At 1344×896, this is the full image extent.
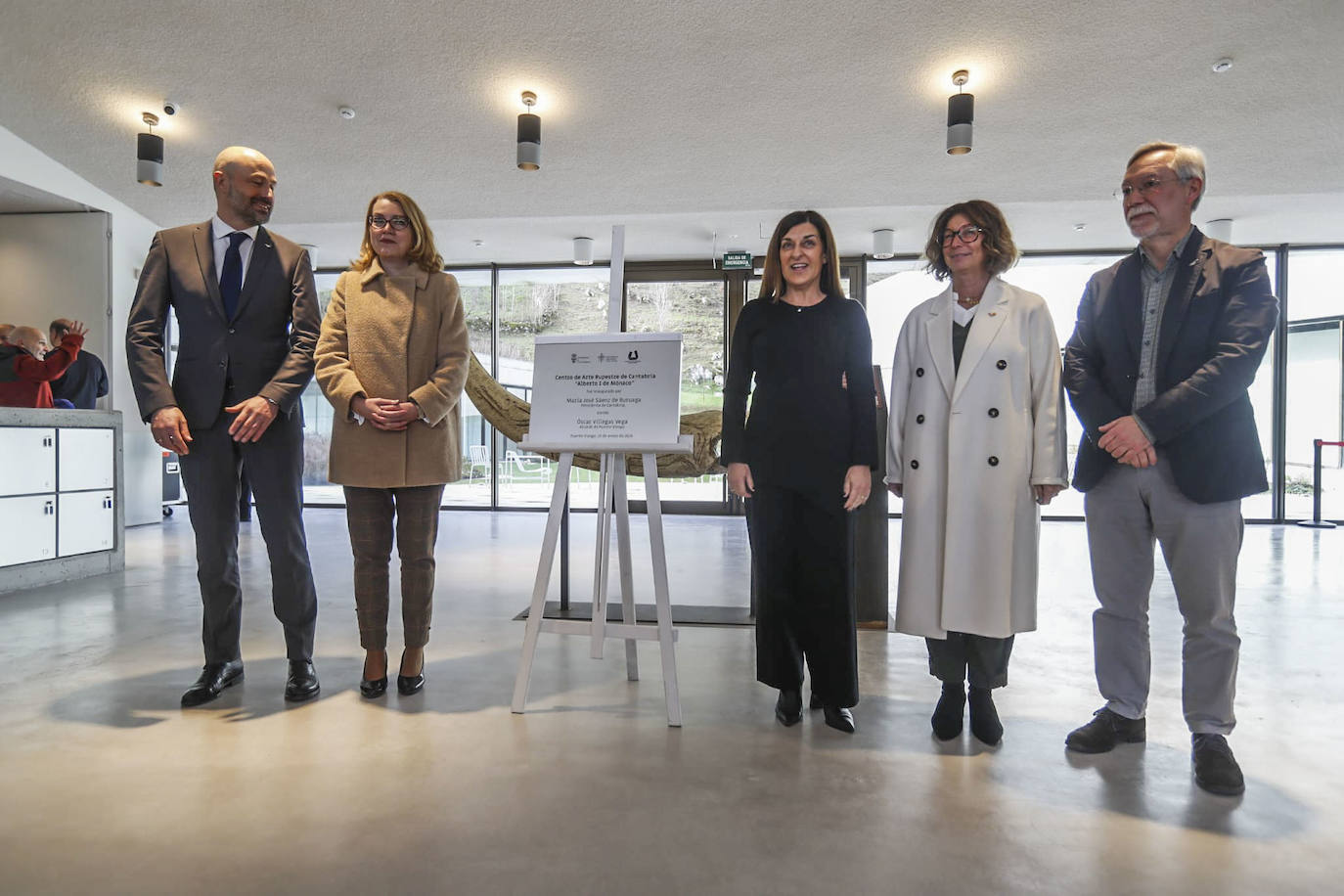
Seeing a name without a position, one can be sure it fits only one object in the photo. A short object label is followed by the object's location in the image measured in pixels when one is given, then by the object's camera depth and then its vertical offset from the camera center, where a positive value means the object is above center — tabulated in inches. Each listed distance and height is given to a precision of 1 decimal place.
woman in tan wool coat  93.5 +4.5
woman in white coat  79.4 -1.6
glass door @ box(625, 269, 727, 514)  352.8 +55.0
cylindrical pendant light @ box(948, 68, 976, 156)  181.3 +78.8
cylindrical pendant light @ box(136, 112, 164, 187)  207.9 +75.9
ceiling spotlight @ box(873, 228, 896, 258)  297.3 +79.7
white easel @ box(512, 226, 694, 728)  88.9 -15.0
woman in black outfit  83.8 -1.4
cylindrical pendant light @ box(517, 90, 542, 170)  197.2 +78.3
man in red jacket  188.7 +15.0
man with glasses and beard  73.1 +1.3
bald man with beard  92.3 +7.1
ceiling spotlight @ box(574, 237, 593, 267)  314.0 +79.5
